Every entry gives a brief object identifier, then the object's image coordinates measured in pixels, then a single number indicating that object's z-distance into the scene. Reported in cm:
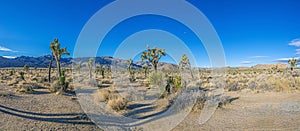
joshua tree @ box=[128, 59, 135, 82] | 2467
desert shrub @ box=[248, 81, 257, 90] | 1242
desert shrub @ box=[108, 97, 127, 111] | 706
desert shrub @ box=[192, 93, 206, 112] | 699
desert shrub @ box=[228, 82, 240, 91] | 1226
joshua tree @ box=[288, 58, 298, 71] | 2963
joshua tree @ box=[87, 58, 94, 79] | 2665
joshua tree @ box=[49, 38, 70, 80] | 1624
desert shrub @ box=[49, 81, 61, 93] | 1102
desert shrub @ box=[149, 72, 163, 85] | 1368
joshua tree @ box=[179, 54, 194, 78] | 2418
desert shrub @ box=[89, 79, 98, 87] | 1596
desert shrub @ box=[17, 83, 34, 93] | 971
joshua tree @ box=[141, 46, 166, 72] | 1739
